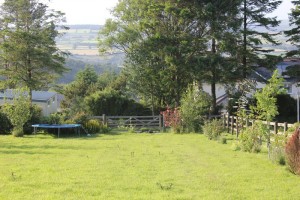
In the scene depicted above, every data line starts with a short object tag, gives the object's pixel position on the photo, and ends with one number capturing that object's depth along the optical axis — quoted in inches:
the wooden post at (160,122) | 1285.9
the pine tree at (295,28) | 1499.8
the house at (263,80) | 1453.0
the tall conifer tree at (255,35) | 1409.9
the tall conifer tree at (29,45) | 1647.4
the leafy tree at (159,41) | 1477.6
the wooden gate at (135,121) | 1285.7
